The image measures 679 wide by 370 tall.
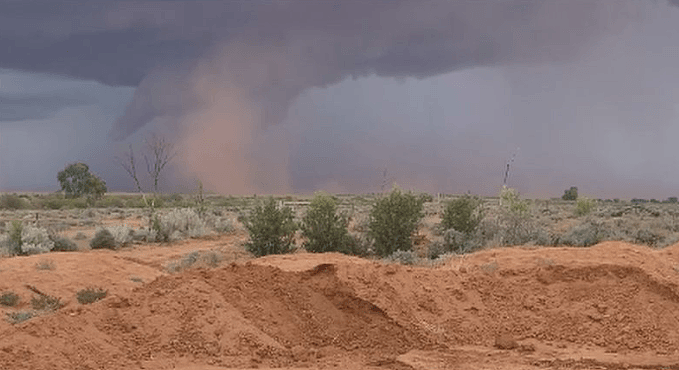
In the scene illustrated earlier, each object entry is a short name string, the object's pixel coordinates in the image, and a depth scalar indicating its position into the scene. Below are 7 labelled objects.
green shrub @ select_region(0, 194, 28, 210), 61.16
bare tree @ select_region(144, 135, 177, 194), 42.72
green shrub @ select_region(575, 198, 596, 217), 42.28
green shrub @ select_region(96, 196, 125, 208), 64.08
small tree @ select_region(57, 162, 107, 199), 78.25
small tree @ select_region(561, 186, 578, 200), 89.44
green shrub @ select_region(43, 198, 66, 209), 61.95
